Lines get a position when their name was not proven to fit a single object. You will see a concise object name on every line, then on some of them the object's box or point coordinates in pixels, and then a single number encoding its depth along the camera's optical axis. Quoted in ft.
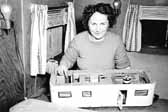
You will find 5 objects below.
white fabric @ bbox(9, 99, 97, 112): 3.90
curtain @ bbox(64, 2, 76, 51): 10.06
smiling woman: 6.11
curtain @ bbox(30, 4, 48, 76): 7.84
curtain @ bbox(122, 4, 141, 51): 10.94
